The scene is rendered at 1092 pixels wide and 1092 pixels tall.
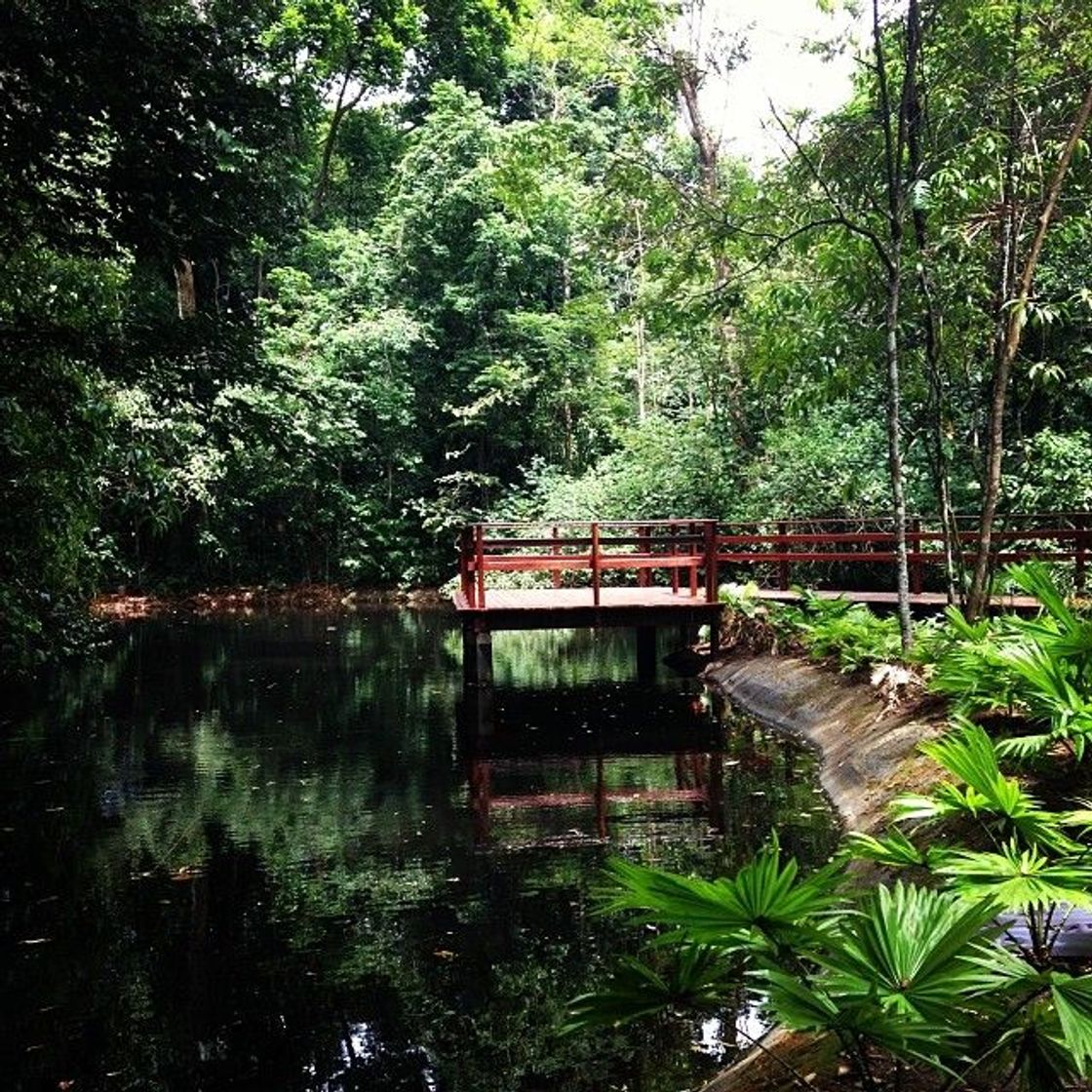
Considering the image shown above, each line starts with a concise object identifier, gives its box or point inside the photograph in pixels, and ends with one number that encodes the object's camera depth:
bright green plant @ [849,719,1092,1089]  2.02
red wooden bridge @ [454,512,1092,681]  11.73
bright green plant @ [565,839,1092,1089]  1.95
